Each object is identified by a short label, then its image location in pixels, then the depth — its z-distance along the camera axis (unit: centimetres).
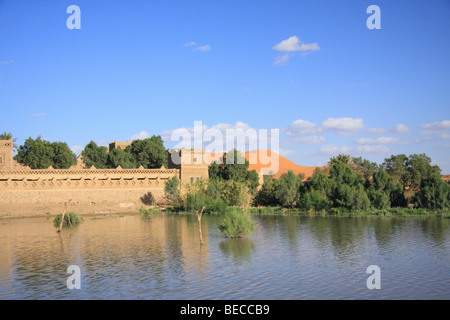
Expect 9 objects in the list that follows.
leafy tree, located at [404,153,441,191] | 4466
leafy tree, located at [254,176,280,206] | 3934
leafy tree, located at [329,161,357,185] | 3691
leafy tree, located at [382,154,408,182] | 4625
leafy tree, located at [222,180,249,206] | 3838
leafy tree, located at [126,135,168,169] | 5009
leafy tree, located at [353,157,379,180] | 5008
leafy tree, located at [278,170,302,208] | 3678
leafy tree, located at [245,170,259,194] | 4262
